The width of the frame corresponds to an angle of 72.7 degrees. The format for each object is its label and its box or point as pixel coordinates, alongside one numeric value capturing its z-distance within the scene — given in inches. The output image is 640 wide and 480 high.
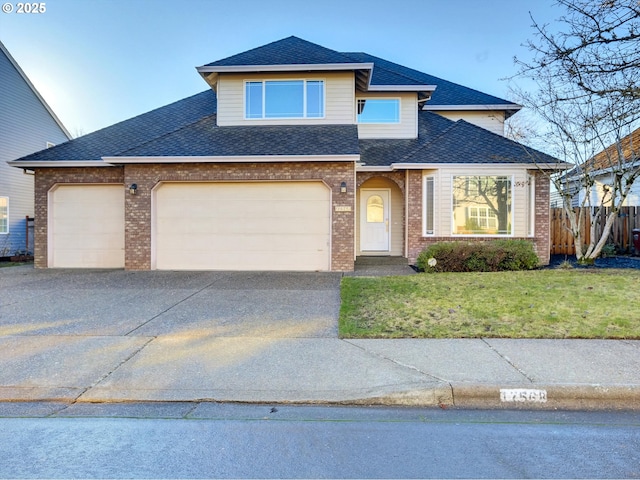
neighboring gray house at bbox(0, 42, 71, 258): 781.9
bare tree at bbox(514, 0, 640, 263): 334.0
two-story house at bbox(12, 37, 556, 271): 506.3
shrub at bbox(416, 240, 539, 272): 473.7
